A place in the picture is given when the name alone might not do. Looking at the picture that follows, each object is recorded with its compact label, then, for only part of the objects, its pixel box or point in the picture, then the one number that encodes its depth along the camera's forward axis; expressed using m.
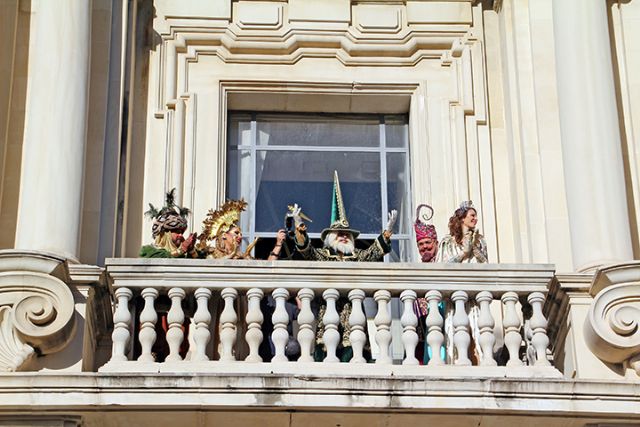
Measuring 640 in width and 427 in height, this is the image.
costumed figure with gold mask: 13.58
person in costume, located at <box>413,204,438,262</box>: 13.76
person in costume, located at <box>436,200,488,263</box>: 13.69
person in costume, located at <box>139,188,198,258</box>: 13.48
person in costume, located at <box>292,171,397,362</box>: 13.64
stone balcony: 12.23
